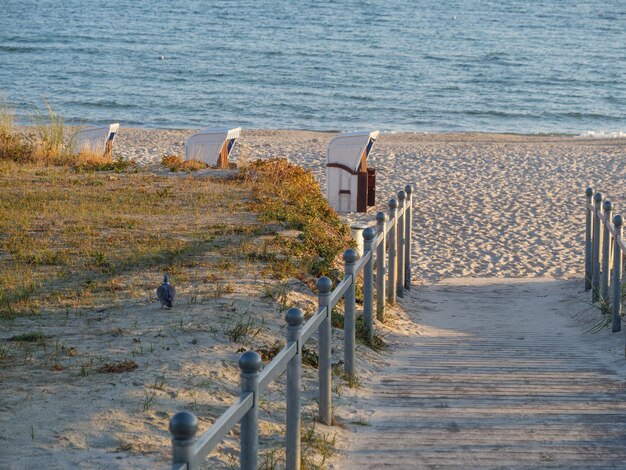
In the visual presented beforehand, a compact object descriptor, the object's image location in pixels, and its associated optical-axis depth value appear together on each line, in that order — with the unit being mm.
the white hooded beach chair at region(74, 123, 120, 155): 34125
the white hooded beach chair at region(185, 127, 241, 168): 33344
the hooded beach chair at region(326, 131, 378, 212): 29844
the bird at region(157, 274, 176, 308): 13297
